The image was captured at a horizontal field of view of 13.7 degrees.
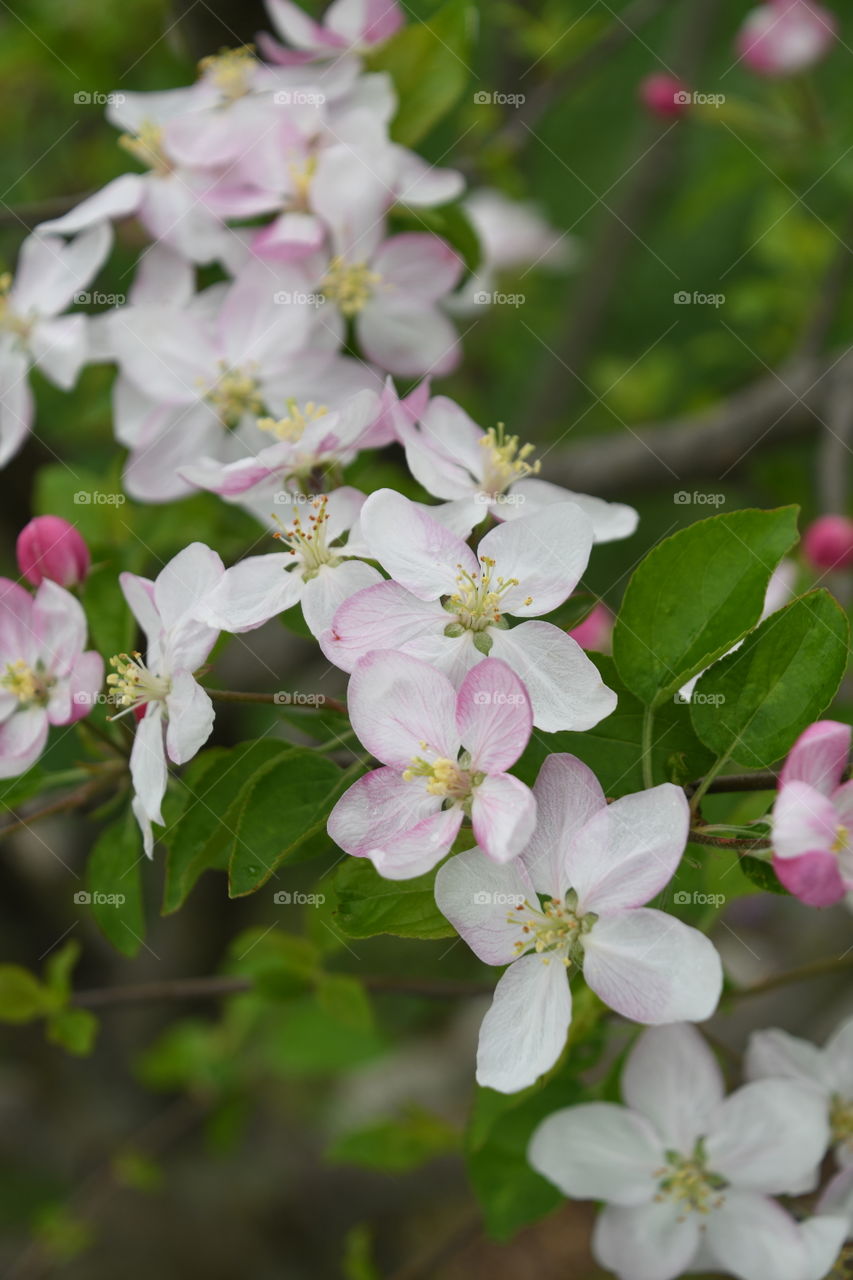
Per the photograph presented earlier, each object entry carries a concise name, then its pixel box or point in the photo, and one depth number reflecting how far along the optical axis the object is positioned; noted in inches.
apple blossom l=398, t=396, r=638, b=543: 21.0
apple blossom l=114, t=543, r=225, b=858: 19.9
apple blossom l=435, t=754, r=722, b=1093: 19.5
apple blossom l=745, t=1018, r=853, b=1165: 21.7
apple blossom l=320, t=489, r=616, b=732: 19.8
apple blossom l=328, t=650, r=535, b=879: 19.3
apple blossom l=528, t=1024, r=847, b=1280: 21.2
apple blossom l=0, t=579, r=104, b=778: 20.9
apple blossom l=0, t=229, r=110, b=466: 23.2
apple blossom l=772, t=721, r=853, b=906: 19.1
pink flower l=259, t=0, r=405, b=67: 24.0
